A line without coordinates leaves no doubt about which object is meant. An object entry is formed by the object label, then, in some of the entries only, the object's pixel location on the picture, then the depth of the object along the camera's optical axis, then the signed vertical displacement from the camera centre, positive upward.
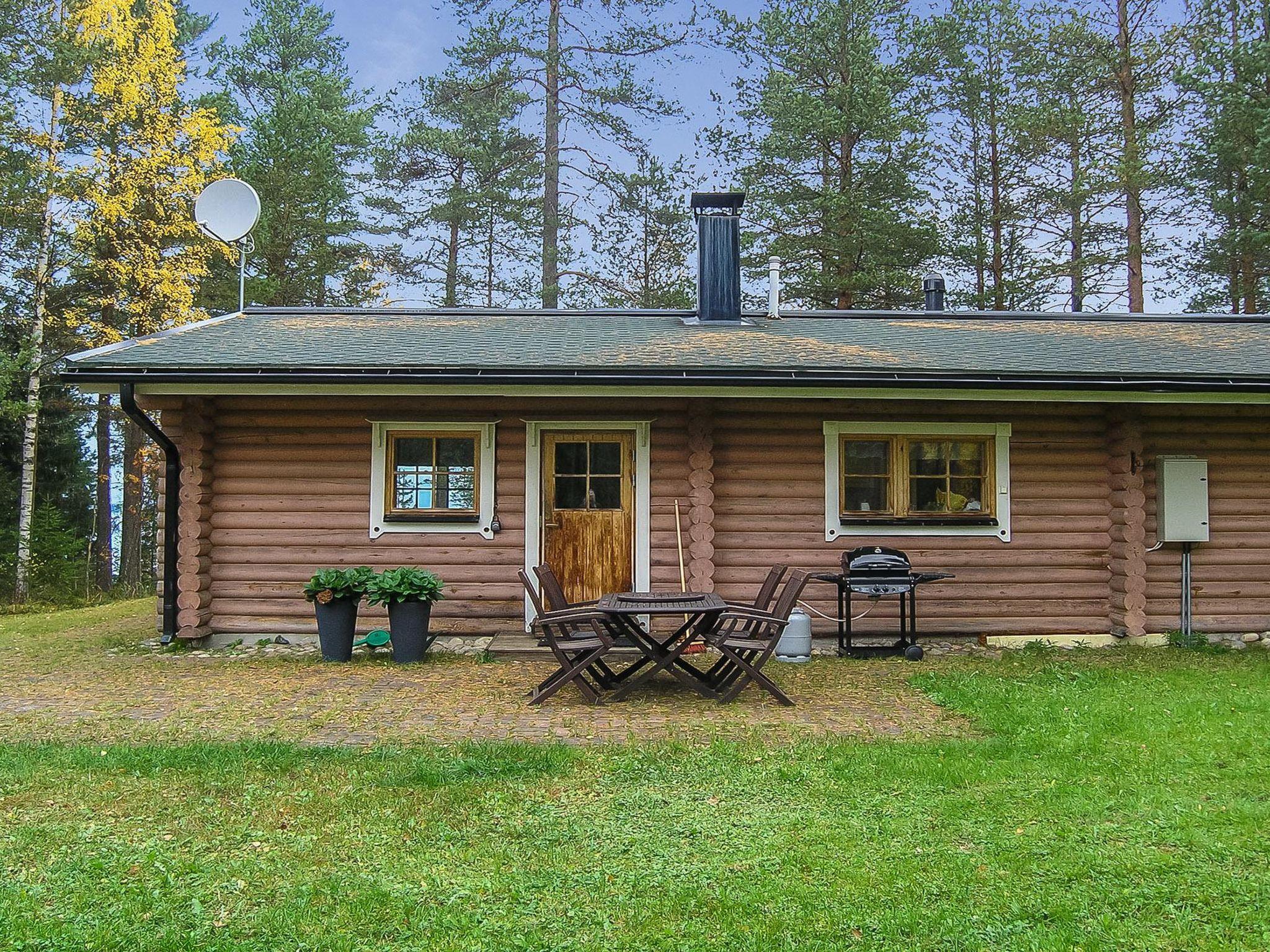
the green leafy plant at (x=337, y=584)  7.70 -0.78
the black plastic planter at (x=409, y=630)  7.76 -1.19
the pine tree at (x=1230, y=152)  15.08 +6.08
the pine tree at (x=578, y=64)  18.34 +8.92
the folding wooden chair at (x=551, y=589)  6.57 -0.70
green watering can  8.16 -1.33
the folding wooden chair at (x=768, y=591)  6.79 -0.72
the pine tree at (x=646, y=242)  18.50 +5.46
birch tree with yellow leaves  14.91 +5.66
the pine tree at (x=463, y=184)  18.48 +6.71
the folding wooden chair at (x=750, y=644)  6.04 -1.02
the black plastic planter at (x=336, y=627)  7.80 -1.17
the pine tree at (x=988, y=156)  17.70 +6.95
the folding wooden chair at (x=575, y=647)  5.95 -1.04
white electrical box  8.52 -0.01
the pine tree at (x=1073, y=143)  16.69 +6.87
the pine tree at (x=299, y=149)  17.56 +7.03
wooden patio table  5.93 -0.88
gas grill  7.85 -0.73
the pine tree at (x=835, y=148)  16.64 +6.75
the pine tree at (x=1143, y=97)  16.58 +7.60
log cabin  8.48 +0.03
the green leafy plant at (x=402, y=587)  7.60 -0.79
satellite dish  10.33 +3.31
